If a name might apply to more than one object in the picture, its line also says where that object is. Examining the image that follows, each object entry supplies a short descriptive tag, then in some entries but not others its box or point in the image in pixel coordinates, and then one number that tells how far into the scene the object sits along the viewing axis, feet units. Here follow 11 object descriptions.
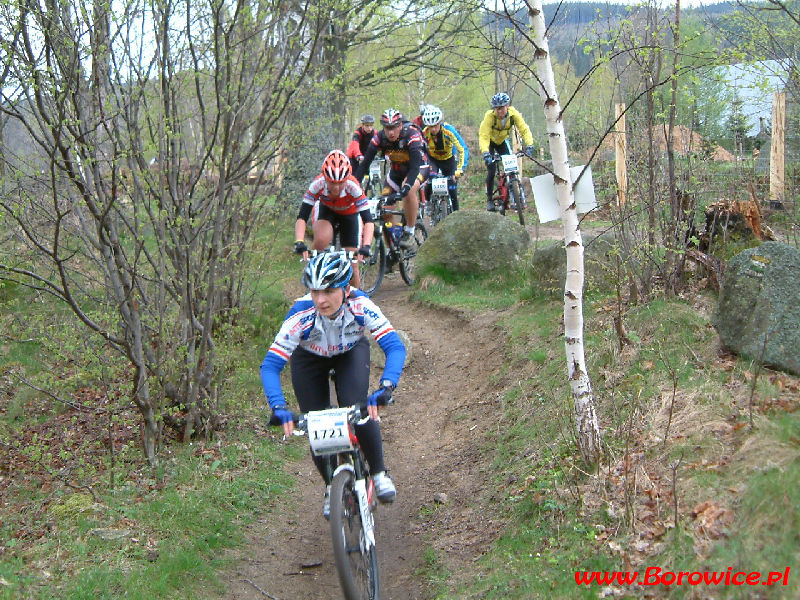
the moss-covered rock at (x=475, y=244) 36.24
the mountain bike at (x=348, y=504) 13.10
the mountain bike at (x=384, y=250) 36.70
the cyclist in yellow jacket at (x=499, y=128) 40.52
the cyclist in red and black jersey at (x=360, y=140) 38.17
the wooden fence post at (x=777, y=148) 29.78
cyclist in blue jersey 15.14
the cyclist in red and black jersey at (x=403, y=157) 34.83
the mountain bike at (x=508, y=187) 42.63
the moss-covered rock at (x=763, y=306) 17.21
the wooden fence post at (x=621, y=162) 22.88
